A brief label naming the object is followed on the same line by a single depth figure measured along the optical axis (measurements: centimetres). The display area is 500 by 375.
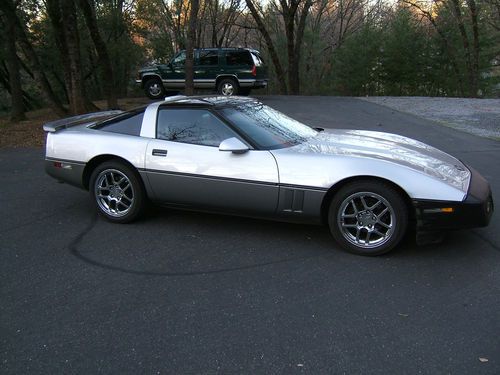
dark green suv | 1602
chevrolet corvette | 369
